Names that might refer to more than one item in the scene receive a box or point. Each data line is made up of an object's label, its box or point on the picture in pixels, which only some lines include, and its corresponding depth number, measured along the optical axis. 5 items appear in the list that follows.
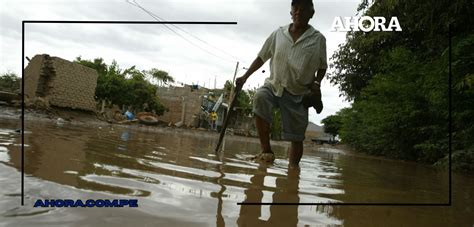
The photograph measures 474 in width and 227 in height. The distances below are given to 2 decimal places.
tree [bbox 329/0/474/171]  4.94
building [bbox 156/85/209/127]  28.95
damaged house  12.61
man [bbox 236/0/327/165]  3.12
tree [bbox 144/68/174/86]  41.00
